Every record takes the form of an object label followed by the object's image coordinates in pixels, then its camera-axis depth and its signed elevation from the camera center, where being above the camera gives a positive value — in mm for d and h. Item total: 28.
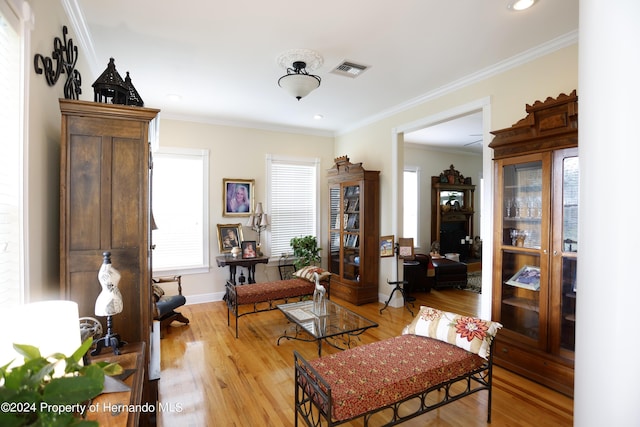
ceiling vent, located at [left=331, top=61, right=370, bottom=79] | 3111 +1481
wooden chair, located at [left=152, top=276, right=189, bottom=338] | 3639 -1185
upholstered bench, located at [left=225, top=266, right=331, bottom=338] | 3688 -1000
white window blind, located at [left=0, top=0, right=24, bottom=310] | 1266 +201
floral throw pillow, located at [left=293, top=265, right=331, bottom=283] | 4156 -855
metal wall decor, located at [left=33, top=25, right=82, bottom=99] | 1658 +915
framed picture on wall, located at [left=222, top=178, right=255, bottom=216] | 5012 +236
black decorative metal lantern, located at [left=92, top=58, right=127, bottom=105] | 1944 +781
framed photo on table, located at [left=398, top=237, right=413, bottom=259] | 4418 -513
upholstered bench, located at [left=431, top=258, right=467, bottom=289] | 5750 -1166
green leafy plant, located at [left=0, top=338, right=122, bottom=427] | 574 -361
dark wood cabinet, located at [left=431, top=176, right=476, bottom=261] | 7094 -79
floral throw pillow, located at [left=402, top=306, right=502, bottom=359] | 2123 -863
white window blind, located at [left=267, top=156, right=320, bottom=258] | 5430 +210
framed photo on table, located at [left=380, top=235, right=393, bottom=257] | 4469 -507
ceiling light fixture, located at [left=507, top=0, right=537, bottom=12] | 2143 +1468
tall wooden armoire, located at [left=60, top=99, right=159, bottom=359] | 1742 +29
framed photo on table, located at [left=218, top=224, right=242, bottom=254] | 4922 -418
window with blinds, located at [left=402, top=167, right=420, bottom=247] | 6930 +191
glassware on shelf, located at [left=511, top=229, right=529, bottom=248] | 2779 -227
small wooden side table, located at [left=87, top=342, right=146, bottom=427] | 1100 -743
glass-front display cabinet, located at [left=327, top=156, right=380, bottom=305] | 4758 -322
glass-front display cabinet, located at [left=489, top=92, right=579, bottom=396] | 2434 -258
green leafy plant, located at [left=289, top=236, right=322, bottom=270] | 5285 -693
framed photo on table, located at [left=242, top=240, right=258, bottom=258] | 4781 -607
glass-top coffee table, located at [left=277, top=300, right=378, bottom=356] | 2850 -1103
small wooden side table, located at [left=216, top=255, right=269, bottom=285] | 4551 -788
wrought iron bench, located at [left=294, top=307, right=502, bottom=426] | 1706 -986
